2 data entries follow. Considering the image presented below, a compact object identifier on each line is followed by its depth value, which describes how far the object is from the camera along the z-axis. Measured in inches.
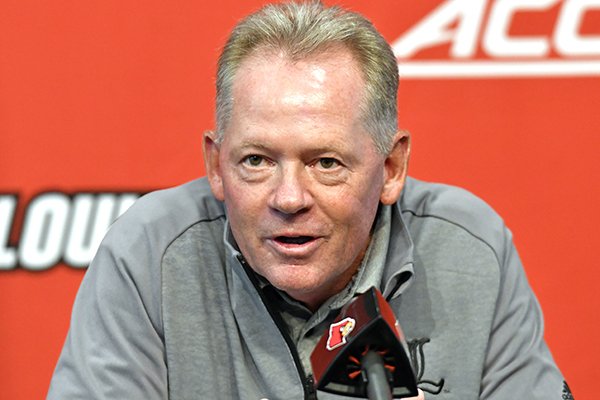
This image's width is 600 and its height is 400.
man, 142.7
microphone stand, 132.4
